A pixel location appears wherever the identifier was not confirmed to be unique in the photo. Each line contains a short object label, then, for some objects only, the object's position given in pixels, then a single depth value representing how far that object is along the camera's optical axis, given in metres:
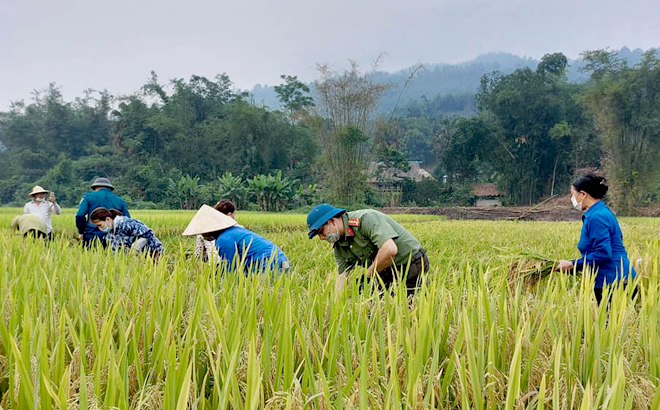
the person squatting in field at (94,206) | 5.17
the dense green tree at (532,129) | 27.84
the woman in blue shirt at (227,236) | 3.16
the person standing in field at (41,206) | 6.12
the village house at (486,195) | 32.03
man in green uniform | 2.88
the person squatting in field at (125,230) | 4.22
